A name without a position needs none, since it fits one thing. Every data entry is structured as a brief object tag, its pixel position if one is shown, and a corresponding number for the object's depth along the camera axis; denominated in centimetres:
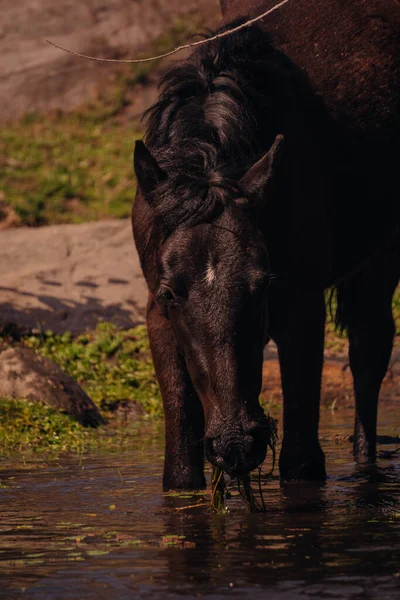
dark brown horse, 994
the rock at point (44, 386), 1734
